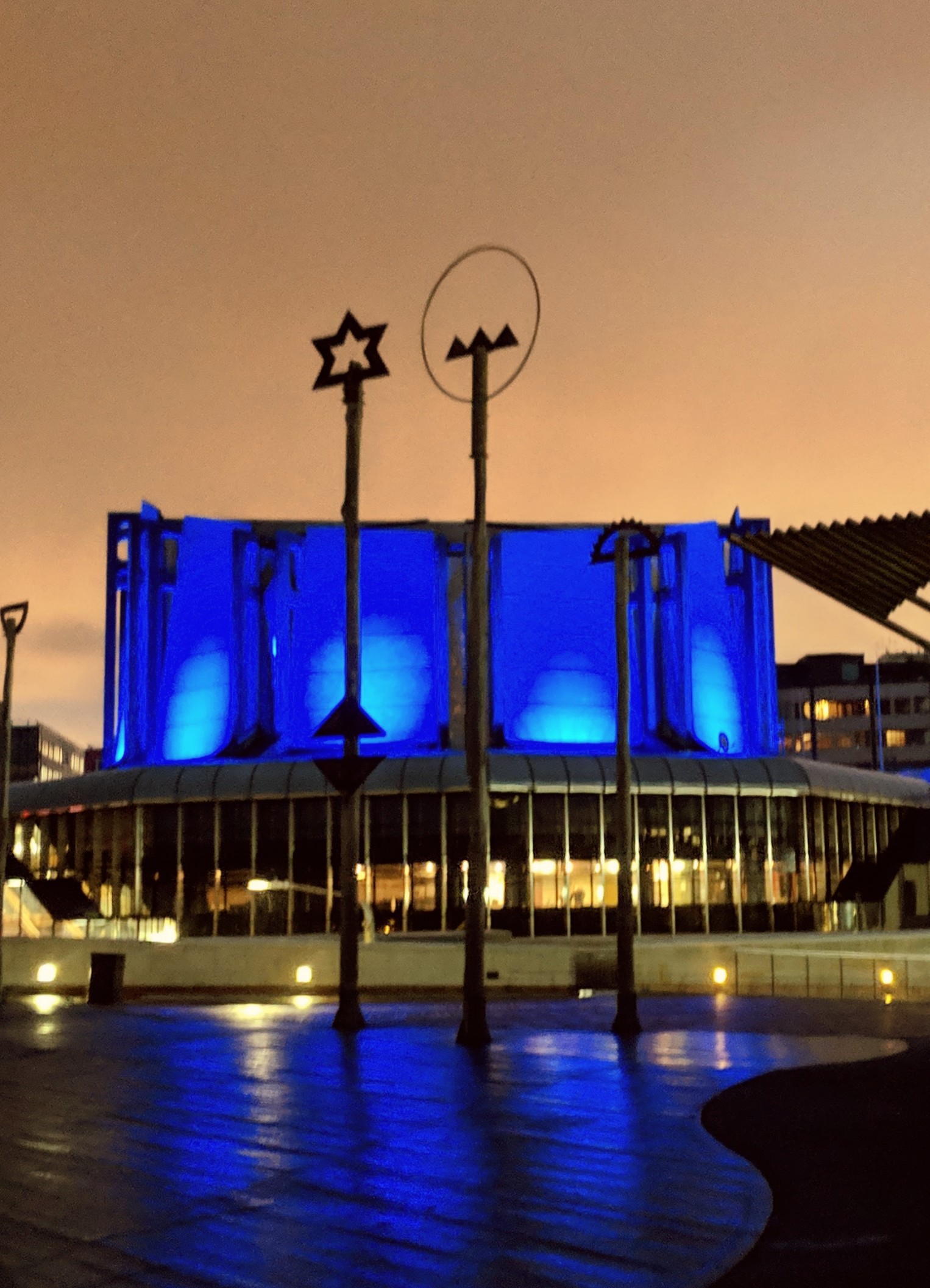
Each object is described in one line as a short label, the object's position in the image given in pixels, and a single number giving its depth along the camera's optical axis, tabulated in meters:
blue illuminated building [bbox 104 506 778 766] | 60.19
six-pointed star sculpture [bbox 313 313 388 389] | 22.53
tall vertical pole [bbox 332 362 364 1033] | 21.36
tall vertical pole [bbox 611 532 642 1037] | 20.66
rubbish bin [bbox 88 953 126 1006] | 27.67
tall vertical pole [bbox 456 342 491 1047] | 19.19
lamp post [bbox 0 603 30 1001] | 30.50
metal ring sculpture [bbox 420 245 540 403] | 19.55
